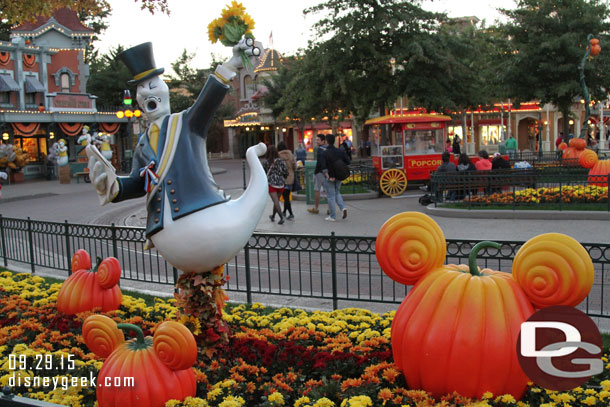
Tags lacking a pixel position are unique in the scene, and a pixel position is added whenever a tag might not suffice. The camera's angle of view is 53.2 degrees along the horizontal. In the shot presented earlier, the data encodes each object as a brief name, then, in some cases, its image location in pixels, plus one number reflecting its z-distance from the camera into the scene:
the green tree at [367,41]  23.52
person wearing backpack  12.79
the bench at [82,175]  30.71
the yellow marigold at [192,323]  5.18
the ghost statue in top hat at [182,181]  4.78
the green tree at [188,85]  49.53
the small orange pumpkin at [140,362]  3.96
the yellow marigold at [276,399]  4.16
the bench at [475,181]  14.20
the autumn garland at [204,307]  5.16
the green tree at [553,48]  24.72
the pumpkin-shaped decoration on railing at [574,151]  20.00
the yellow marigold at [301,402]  4.10
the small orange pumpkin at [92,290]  6.61
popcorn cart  18.22
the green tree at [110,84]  45.19
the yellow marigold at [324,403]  3.97
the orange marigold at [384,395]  4.02
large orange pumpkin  3.76
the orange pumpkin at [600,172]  13.90
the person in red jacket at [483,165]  16.09
